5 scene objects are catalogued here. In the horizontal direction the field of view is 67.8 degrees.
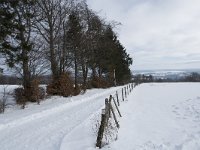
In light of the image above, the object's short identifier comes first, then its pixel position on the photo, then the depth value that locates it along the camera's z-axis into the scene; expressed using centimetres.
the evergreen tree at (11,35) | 948
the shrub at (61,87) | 1565
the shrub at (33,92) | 1301
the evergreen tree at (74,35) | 1877
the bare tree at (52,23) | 1626
